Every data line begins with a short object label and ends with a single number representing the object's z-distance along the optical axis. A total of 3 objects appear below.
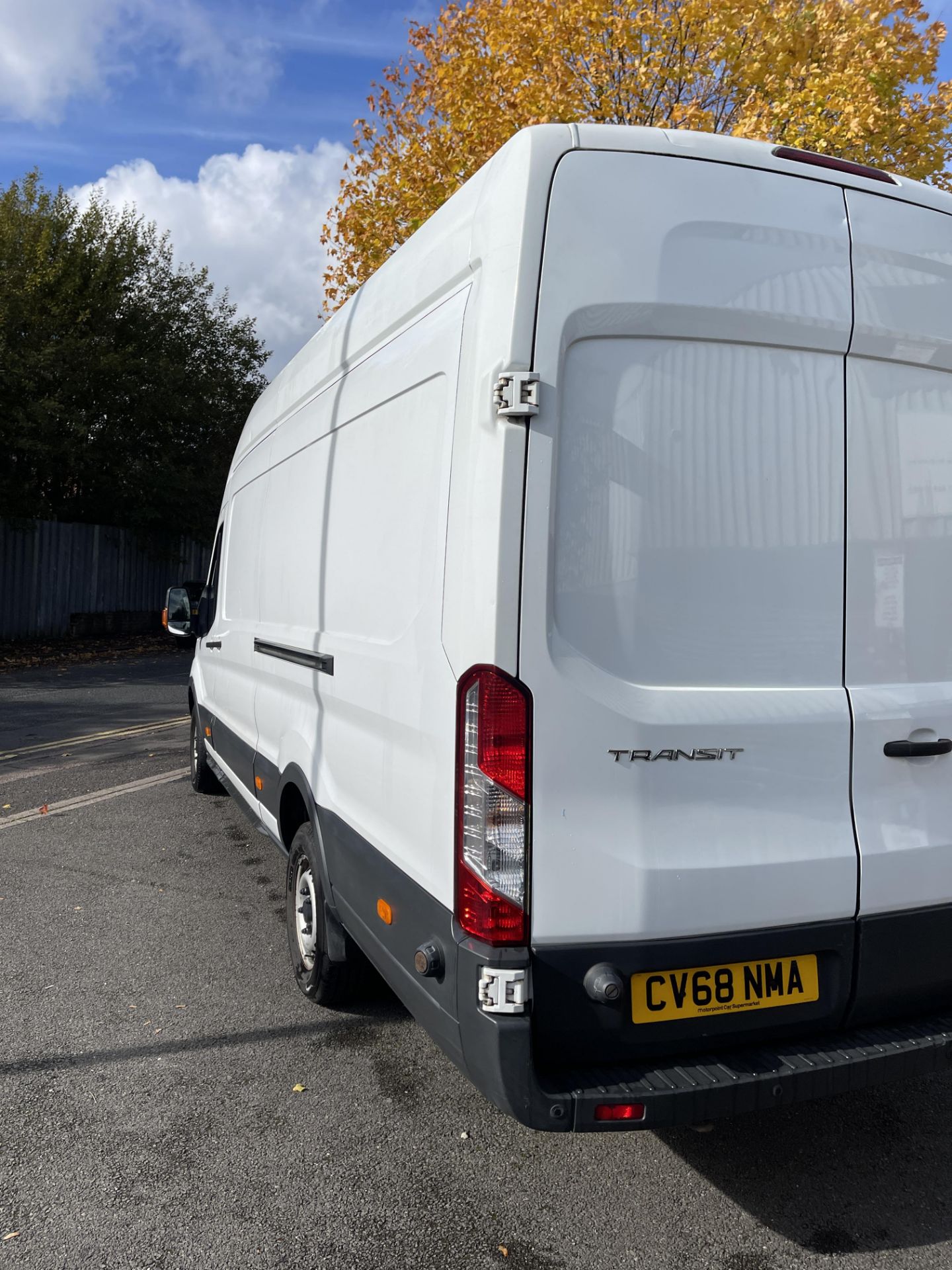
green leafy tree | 19.38
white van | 2.45
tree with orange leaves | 10.86
